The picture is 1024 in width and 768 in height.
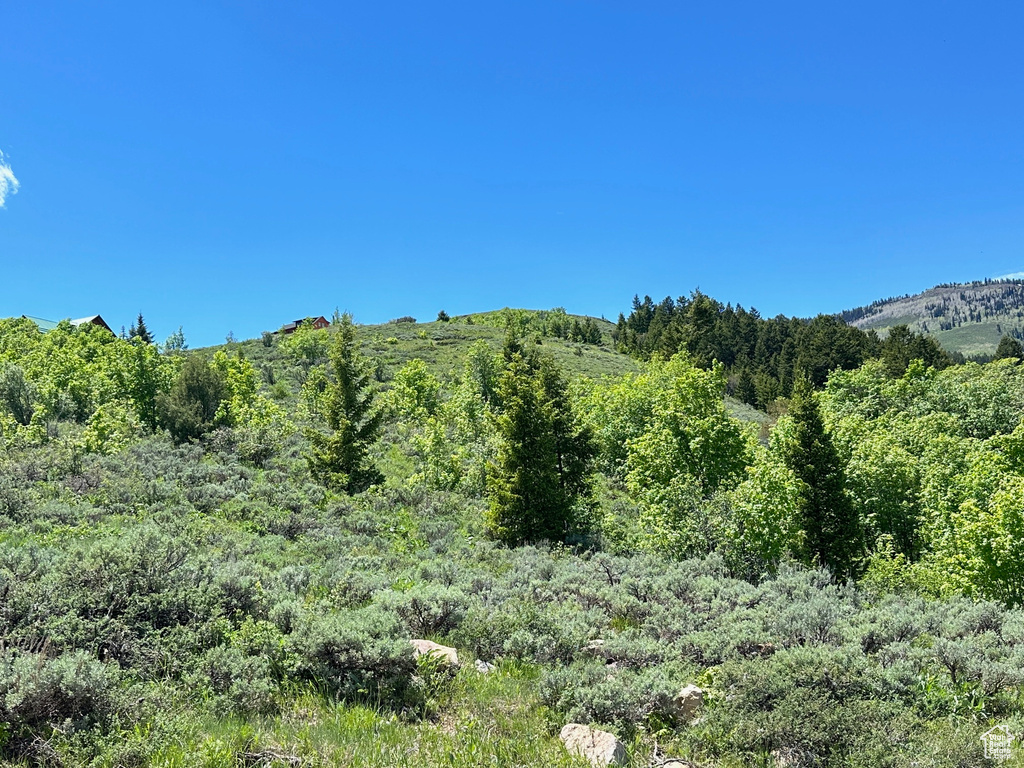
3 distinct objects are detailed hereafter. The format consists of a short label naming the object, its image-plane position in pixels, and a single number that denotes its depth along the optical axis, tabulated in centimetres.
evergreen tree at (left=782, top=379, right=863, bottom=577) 1764
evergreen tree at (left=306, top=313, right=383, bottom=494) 2483
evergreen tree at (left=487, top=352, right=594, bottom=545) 1911
